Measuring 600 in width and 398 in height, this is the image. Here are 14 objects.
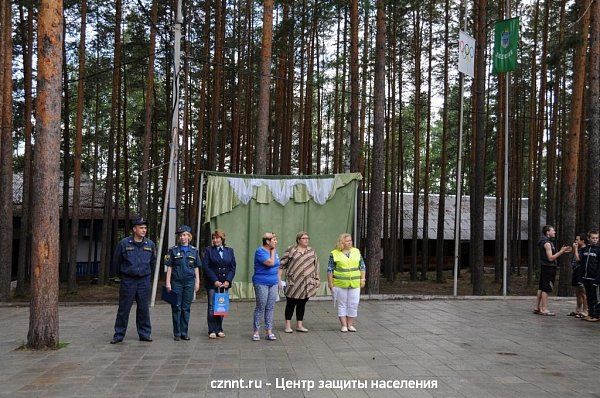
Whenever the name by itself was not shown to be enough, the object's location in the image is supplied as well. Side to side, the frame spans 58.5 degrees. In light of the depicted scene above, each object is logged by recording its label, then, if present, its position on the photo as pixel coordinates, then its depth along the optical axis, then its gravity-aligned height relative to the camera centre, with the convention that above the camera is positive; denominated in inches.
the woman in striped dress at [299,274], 330.6 -39.3
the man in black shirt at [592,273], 387.5 -41.2
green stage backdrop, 480.4 -3.1
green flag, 560.4 +180.1
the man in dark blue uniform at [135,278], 307.9 -40.8
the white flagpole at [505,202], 547.2 +13.3
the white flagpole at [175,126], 443.2 +69.6
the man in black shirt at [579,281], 403.5 -49.0
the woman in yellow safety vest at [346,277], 339.0 -41.2
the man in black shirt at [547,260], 407.5 -33.8
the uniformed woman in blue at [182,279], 314.7 -41.5
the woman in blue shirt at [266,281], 316.8 -42.4
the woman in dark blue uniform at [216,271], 319.9 -37.0
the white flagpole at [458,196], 538.0 +18.1
